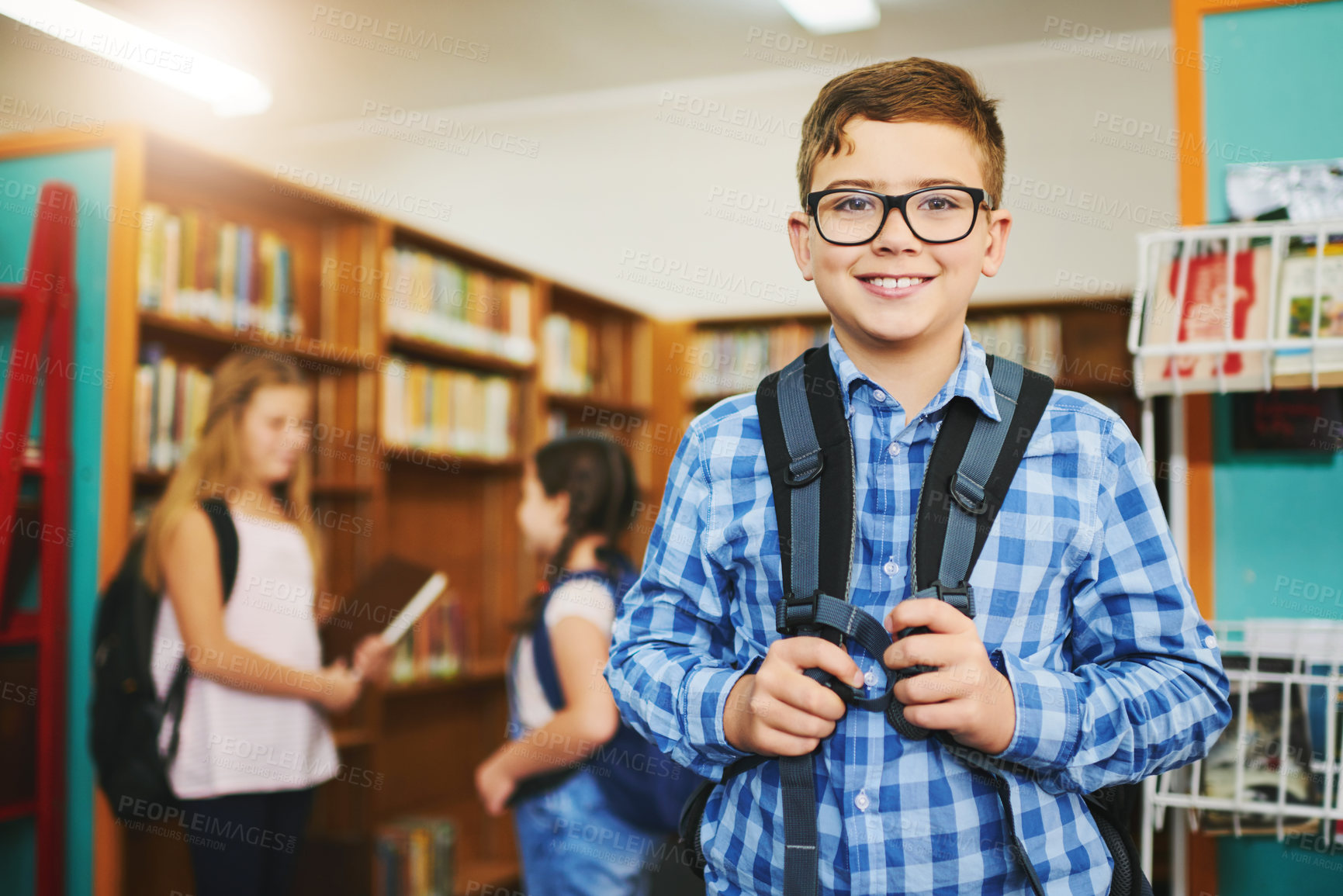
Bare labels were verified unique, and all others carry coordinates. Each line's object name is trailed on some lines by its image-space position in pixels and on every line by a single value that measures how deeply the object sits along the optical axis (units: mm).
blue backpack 2324
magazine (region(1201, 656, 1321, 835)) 1269
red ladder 2312
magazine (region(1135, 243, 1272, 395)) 1281
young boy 839
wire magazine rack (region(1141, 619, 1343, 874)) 1244
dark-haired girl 2326
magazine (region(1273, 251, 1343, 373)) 1250
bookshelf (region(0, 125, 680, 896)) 2480
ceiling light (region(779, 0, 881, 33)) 4672
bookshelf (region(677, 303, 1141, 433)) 4438
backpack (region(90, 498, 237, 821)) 2295
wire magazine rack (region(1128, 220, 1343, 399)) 1240
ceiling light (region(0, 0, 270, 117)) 4375
